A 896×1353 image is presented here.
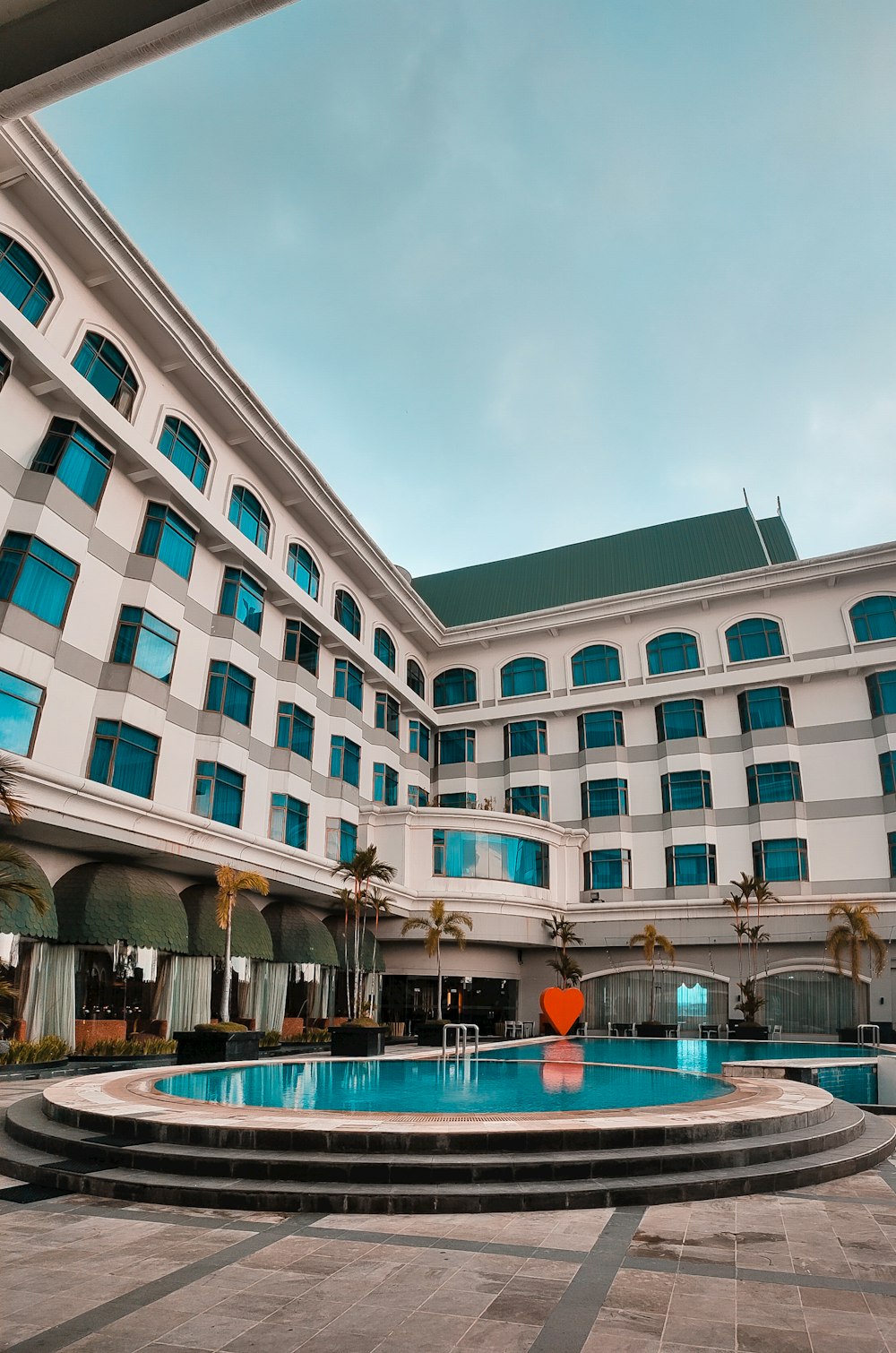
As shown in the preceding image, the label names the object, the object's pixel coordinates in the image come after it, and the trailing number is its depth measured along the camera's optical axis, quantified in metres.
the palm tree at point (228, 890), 24.42
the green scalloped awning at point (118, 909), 21.78
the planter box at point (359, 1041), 23.62
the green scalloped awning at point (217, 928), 25.91
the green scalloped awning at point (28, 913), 19.22
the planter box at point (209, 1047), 20.59
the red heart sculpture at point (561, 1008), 34.91
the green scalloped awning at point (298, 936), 30.61
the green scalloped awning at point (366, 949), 35.00
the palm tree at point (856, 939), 34.22
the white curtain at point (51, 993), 20.72
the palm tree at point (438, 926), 35.12
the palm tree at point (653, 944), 37.91
